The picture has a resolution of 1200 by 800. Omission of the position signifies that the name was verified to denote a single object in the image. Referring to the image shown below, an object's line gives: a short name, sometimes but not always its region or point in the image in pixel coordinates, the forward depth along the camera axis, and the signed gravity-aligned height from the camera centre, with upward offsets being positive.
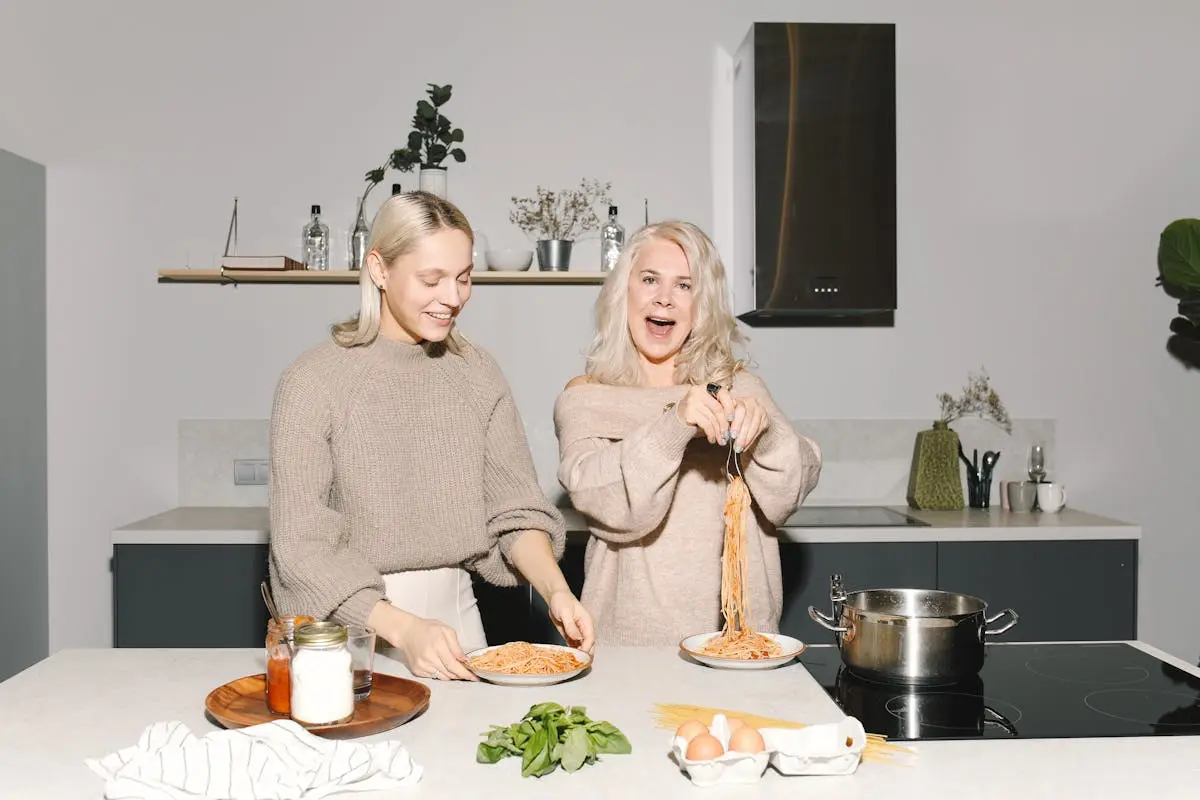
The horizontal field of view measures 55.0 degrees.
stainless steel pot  1.72 -0.40
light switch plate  3.93 -0.33
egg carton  1.33 -0.44
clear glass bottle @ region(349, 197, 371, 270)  3.74 +0.43
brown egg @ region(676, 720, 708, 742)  1.35 -0.42
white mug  3.78 -0.39
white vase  3.69 +0.62
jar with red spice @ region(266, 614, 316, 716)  1.51 -0.38
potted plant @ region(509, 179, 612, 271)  3.94 +0.56
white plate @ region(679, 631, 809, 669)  1.78 -0.44
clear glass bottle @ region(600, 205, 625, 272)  3.81 +0.44
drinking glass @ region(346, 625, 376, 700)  1.56 -0.39
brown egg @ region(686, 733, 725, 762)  1.32 -0.43
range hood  3.58 +0.65
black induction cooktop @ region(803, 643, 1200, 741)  1.56 -0.47
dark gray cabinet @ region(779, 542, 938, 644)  3.43 -0.58
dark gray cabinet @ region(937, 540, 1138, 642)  3.46 -0.62
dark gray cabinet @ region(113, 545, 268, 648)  3.37 -0.66
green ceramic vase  3.89 -0.32
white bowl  3.74 +0.37
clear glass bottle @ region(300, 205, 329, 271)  3.80 +0.42
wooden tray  1.49 -0.45
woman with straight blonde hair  1.87 -0.17
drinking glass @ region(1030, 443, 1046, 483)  3.90 -0.29
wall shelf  3.74 +0.32
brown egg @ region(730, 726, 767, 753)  1.33 -0.43
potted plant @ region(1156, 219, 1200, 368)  3.84 +0.34
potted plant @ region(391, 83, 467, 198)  3.70 +0.76
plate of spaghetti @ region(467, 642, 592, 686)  1.70 -0.44
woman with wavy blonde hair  2.17 -0.16
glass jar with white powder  1.49 -0.39
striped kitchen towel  1.28 -0.45
